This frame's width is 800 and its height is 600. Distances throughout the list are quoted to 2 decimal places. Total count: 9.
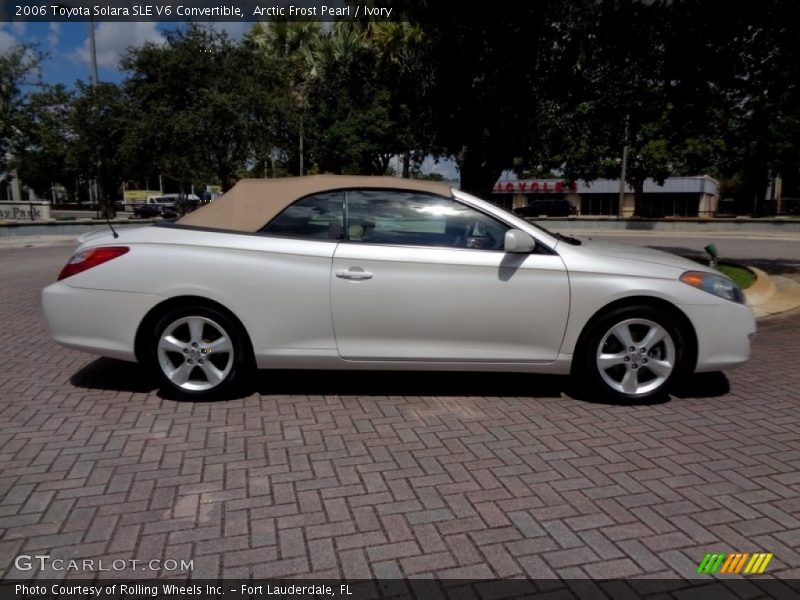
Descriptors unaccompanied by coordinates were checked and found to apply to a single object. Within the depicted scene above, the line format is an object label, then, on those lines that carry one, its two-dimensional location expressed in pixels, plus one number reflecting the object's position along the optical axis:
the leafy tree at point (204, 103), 23.73
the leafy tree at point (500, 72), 10.95
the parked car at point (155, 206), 41.70
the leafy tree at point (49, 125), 26.47
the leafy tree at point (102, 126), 26.00
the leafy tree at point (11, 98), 25.58
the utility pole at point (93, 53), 24.10
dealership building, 57.66
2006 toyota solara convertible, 4.43
